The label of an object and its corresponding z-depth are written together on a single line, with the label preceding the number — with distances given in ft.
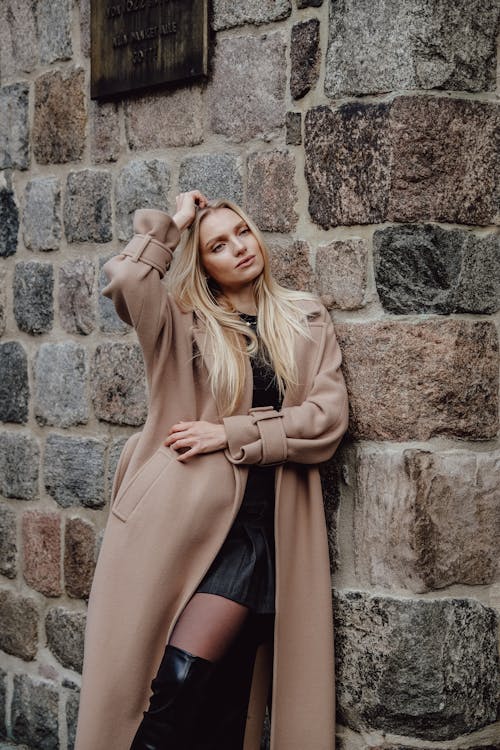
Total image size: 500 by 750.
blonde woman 9.32
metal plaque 10.98
